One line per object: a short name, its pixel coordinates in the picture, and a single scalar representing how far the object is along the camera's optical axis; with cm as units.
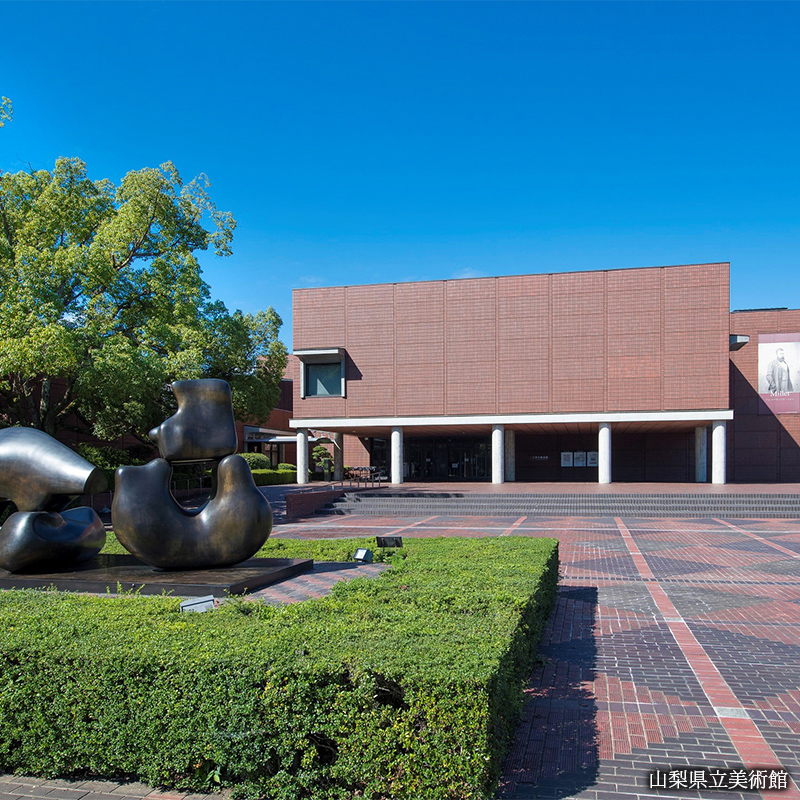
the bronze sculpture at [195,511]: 852
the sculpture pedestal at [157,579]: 800
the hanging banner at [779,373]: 3609
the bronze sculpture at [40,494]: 868
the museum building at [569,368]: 2958
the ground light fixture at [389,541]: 1127
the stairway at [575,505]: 2223
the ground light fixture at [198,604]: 627
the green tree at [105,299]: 1673
